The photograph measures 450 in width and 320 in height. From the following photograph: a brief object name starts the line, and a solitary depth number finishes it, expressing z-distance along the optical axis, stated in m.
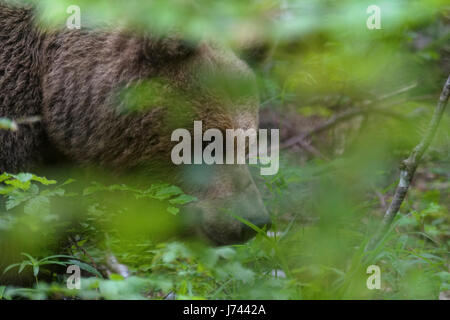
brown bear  6.79
